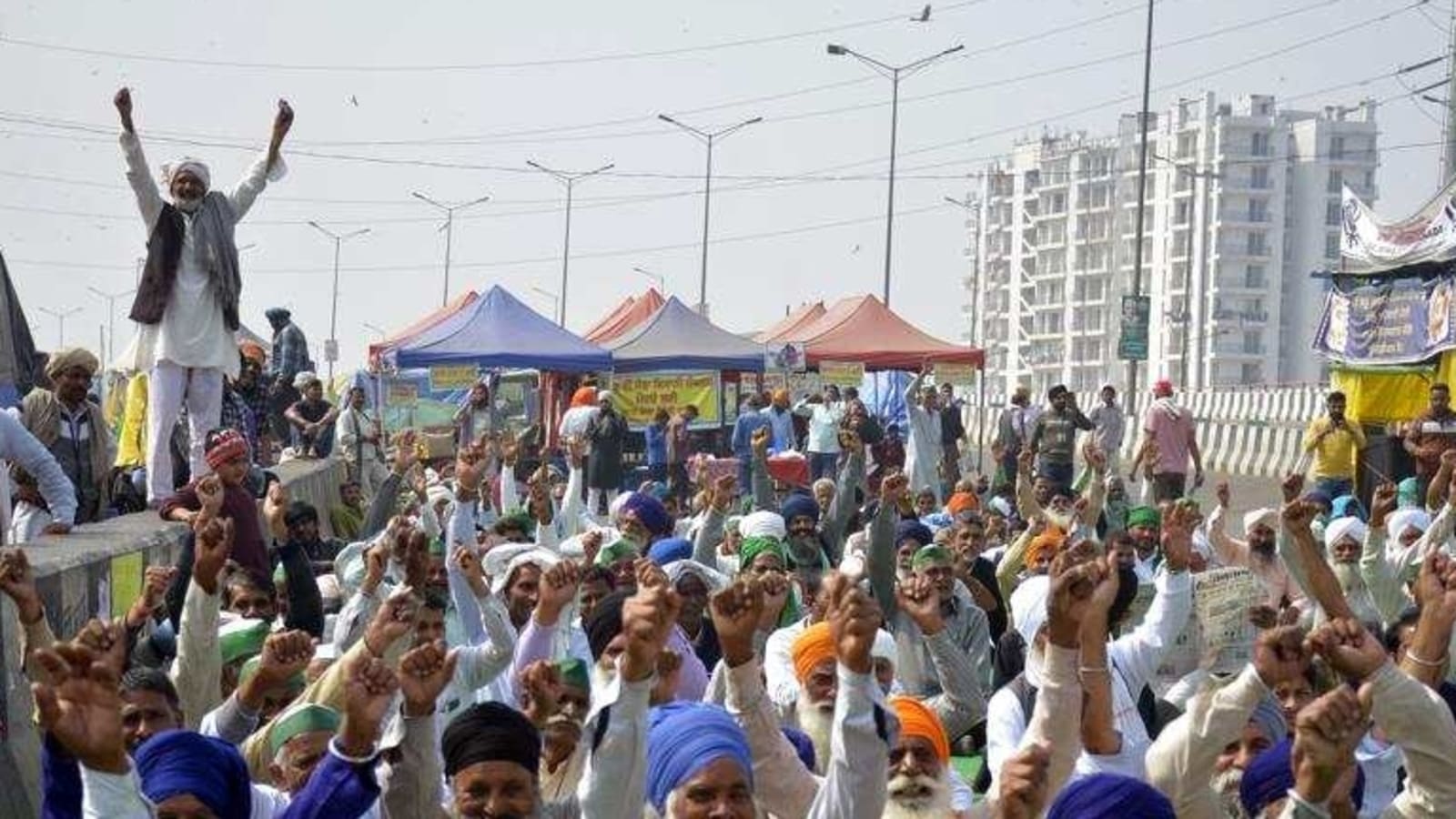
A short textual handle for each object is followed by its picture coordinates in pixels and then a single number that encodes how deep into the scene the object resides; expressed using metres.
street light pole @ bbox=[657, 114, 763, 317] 64.75
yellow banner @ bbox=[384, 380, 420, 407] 31.98
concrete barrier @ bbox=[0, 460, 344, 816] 7.20
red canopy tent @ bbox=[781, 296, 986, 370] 33.56
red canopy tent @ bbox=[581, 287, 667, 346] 38.59
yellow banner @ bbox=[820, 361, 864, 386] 33.28
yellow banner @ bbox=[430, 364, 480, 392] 29.98
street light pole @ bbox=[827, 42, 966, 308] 51.66
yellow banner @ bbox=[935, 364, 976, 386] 32.78
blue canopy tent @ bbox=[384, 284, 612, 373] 29.86
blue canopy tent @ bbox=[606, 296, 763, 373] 31.44
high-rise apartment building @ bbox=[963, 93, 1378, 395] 160.00
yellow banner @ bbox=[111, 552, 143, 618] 9.25
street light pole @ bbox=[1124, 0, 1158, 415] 38.62
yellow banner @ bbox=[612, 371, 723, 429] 31.03
